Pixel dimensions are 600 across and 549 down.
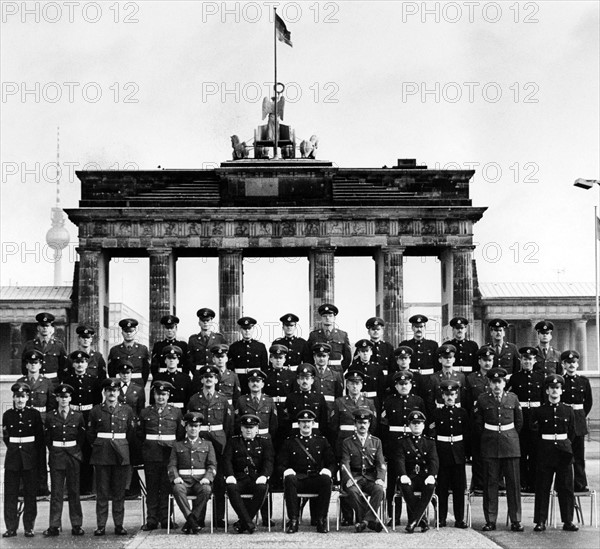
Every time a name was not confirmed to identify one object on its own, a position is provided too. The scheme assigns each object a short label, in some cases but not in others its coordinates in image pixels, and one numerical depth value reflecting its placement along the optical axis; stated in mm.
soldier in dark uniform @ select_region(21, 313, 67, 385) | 19625
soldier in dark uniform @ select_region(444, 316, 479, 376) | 20266
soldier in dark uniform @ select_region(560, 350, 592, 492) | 18547
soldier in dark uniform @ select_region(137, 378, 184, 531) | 17297
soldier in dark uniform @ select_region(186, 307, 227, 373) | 20156
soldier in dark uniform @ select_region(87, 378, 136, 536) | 17266
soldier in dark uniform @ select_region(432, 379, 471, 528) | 17297
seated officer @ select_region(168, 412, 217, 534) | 16641
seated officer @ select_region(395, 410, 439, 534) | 16828
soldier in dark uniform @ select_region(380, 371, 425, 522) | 17750
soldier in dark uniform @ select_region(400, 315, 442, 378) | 20141
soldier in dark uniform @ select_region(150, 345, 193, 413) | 18938
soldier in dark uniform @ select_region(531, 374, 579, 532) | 17219
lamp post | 42312
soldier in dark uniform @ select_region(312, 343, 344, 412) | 18328
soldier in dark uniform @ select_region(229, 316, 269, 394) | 19984
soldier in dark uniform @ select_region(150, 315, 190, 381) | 20062
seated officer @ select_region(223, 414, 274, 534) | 16766
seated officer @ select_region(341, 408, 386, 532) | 16766
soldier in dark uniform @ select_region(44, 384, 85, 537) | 17328
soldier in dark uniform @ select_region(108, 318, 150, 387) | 20000
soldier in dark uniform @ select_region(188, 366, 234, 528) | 17734
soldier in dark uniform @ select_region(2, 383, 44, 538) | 17062
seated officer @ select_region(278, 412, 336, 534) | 16750
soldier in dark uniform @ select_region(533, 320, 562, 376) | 19148
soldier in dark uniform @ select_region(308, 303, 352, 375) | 20188
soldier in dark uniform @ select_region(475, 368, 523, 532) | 17391
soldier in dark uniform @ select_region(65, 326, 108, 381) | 19156
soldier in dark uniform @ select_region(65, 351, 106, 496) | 18688
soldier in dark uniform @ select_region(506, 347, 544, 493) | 18438
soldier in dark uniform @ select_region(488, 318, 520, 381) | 19734
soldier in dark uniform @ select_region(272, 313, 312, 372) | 19719
